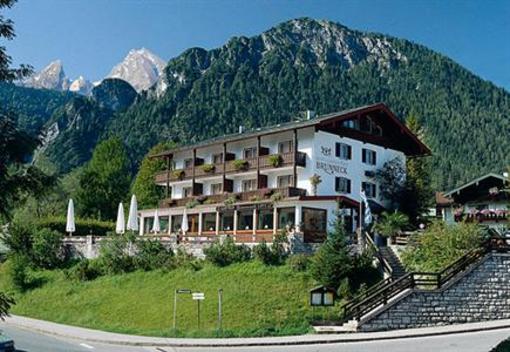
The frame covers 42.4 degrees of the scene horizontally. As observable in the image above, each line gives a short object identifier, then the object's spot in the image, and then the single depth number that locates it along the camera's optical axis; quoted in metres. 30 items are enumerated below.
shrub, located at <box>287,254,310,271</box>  32.91
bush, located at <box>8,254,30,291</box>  40.09
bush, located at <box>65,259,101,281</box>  39.00
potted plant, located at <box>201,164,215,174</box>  51.28
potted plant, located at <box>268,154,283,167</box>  45.59
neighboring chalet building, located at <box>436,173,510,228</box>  47.09
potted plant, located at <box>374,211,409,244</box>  36.69
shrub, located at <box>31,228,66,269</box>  43.00
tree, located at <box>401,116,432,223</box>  47.72
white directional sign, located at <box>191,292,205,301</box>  26.87
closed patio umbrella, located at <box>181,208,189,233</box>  43.06
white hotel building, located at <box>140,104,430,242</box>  43.78
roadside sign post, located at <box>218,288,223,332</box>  27.91
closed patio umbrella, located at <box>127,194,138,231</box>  43.19
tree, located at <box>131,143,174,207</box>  74.56
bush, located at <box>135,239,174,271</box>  37.59
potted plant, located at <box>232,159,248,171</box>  48.12
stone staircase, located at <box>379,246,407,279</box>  31.80
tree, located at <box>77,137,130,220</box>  76.12
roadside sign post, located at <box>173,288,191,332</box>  27.63
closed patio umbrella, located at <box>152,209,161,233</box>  46.53
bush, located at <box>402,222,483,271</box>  30.76
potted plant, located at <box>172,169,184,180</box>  54.41
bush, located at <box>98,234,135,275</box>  38.69
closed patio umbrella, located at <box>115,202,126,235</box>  43.53
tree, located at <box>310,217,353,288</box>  30.59
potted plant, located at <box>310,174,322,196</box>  43.91
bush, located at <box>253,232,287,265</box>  34.34
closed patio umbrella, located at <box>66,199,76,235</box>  44.53
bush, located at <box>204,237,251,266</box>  35.53
